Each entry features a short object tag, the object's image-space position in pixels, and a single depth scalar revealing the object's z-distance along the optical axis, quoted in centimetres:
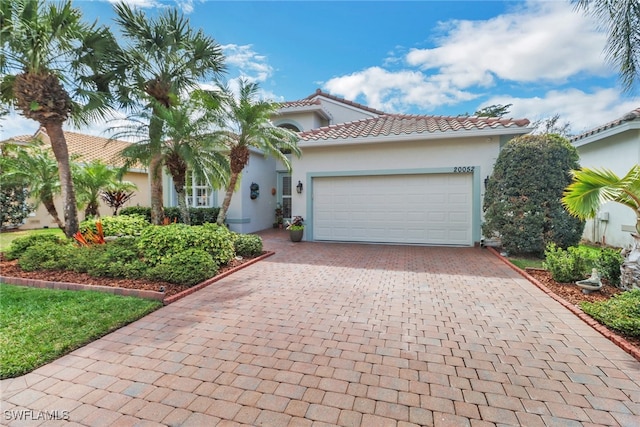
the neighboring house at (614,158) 859
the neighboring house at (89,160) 1520
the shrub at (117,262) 605
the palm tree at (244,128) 854
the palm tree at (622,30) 580
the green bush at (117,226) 928
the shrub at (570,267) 585
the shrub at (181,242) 649
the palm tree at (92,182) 1120
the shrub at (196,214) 1293
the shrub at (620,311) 369
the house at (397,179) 1014
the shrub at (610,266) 556
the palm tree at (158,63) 890
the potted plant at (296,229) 1153
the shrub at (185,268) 579
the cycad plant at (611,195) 481
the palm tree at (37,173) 954
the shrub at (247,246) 853
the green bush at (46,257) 664
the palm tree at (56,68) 686
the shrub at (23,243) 771
